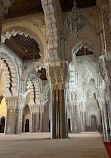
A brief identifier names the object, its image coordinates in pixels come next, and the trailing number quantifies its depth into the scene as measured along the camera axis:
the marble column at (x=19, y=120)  14.00
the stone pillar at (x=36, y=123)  18.65
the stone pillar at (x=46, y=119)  21.09
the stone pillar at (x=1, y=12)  3.45
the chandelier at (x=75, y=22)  6.13
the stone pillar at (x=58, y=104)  7.69
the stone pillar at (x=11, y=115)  13.85
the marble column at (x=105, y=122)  11.12
